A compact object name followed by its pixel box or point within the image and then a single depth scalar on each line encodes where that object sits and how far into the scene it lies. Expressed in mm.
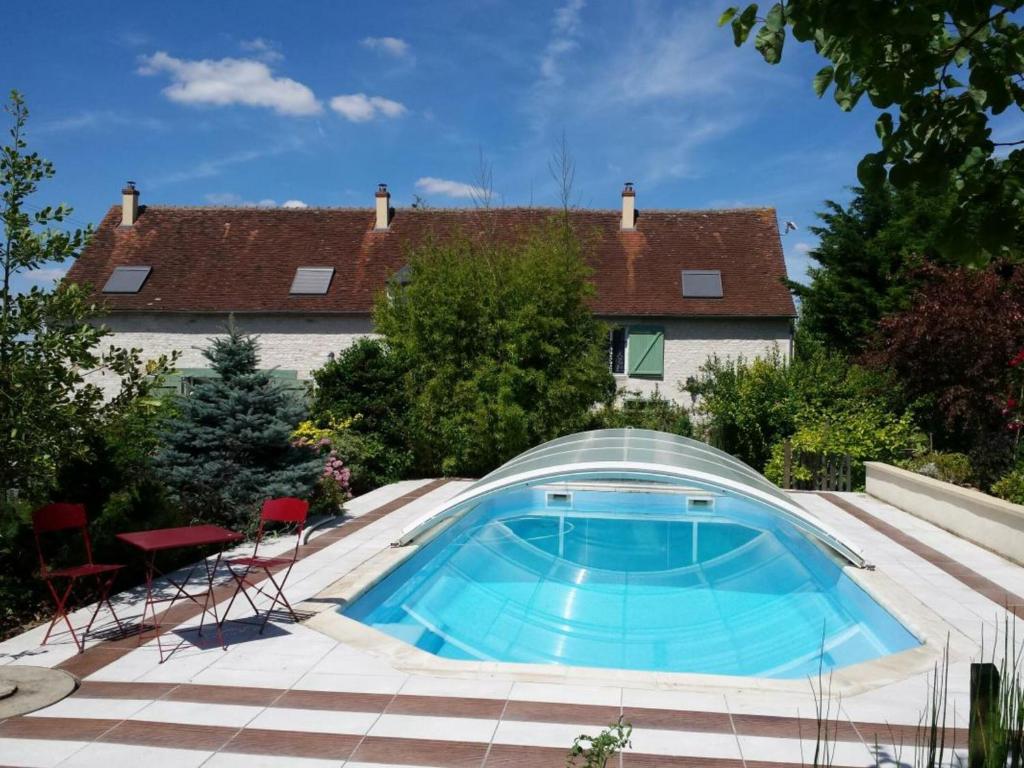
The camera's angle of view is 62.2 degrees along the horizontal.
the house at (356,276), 21250
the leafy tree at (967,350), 13062
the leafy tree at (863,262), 19188
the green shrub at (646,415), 18141
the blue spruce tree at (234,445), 10844
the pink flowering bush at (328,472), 11875
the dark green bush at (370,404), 15312
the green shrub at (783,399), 16062
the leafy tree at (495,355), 16078
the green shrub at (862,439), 15523
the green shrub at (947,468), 14031
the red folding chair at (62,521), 6582
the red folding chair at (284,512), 7209
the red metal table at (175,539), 6383
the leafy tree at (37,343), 6672
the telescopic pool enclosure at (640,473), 8969
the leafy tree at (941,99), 2959
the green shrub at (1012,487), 11351
